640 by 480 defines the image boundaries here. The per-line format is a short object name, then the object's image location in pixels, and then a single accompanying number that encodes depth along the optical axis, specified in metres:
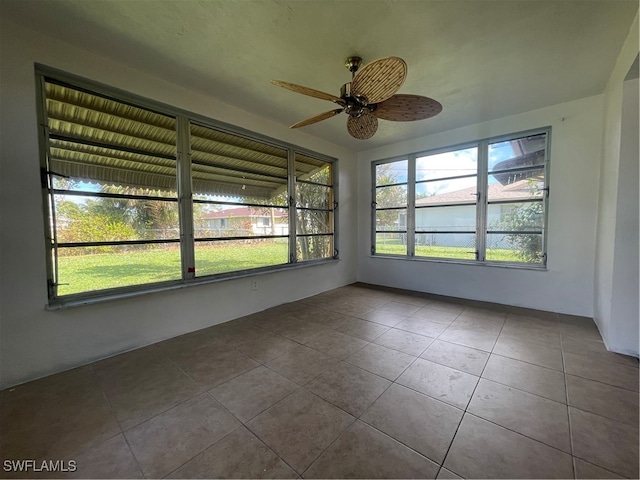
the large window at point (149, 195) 2.20
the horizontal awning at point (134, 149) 2.22
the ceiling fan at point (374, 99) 1.71
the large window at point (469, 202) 3.54
